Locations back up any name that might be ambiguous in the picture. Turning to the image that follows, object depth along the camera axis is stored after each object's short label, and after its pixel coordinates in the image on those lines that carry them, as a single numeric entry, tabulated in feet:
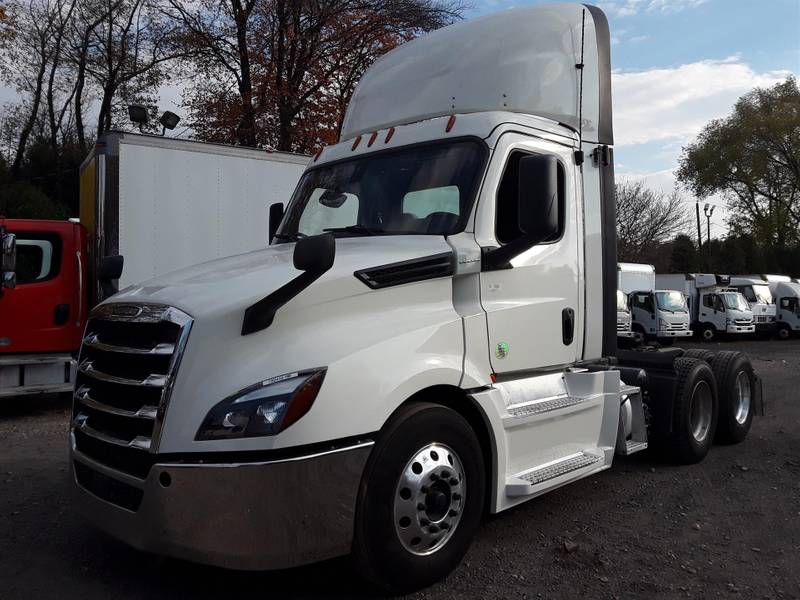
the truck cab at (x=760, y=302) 93.76
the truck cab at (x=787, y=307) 96.12
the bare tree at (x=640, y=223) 171.73
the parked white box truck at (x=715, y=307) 87.86
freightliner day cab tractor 10.36
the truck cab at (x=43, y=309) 27.30
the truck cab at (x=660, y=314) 80.89
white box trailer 28.86
